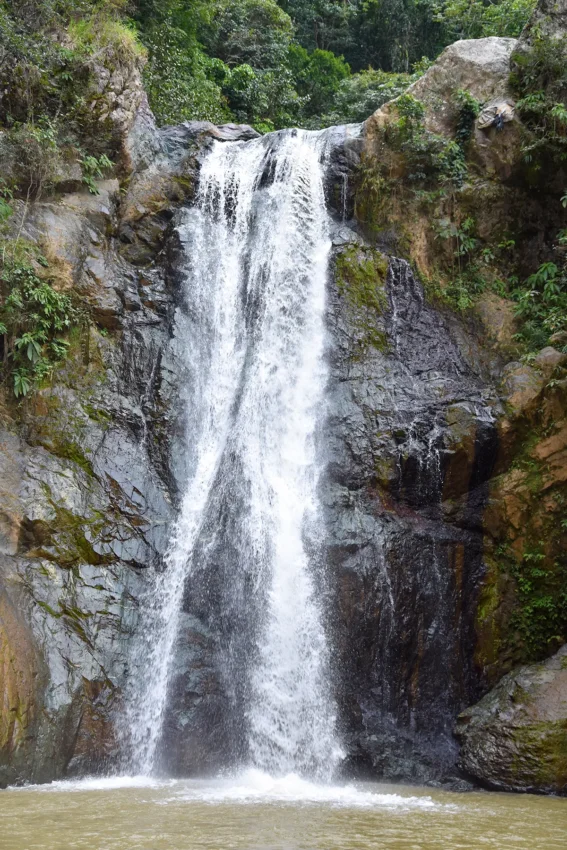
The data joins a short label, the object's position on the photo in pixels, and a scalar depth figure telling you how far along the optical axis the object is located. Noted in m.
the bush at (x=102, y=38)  14.04
